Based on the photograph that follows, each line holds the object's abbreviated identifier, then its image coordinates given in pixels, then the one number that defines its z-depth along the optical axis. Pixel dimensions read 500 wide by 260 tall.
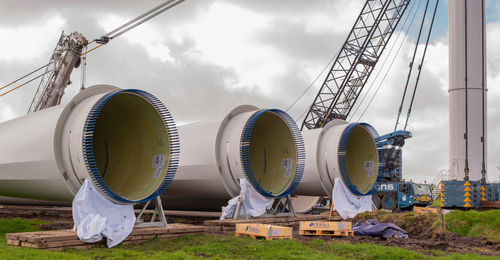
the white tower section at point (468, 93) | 25.00
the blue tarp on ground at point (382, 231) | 11.91
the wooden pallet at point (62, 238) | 9.16
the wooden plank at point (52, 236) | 9.15
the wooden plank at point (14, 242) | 9.61
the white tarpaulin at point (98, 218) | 9.82
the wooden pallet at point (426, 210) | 16.59
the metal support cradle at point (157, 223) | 11.28
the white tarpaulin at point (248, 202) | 14.36
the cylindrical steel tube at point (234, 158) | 14.74
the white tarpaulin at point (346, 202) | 16.84
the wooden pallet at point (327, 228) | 12.01
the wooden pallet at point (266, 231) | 10.89
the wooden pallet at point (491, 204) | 21.72
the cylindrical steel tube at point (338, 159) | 17.69
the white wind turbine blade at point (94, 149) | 10.65
